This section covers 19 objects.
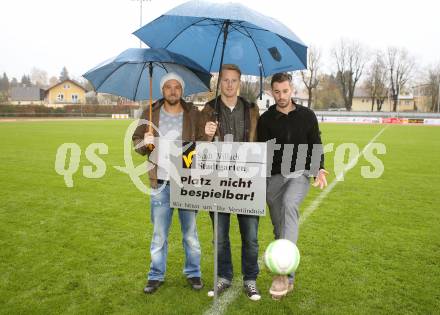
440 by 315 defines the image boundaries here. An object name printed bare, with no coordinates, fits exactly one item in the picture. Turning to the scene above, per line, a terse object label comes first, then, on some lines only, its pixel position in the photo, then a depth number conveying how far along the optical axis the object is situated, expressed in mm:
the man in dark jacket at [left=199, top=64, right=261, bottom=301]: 3693
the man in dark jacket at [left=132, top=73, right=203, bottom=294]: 3879
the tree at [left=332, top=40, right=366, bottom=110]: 82562
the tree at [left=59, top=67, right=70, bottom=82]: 162625
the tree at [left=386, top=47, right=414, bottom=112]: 83062
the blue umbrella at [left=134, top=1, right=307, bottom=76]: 3826
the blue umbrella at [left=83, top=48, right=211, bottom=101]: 3895
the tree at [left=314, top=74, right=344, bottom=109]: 90625
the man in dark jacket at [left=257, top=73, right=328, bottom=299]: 3795
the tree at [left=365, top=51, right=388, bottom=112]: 83375
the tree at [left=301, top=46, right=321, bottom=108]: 79250
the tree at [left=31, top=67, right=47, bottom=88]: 150875
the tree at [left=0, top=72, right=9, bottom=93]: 125062
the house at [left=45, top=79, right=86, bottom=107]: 83750
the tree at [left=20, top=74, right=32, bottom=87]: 141388
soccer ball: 3500
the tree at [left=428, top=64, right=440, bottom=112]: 85688
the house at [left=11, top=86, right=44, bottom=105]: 89438
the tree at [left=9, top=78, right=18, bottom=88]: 137212
